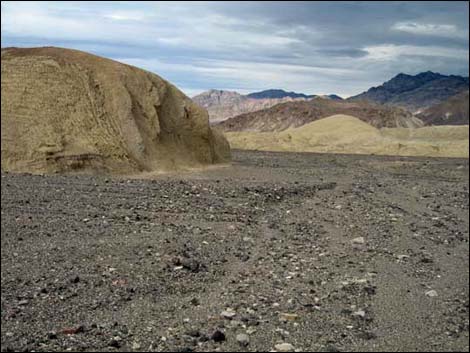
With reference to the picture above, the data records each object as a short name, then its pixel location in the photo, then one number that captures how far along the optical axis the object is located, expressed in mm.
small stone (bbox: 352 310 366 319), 3473
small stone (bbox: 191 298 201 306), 3842
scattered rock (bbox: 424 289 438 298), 3496
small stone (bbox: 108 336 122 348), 3006
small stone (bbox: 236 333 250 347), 3164
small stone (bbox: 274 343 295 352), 3071
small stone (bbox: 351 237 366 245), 5470
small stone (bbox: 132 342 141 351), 3033
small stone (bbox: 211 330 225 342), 3213
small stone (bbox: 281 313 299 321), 3533
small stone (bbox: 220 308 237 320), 3599
